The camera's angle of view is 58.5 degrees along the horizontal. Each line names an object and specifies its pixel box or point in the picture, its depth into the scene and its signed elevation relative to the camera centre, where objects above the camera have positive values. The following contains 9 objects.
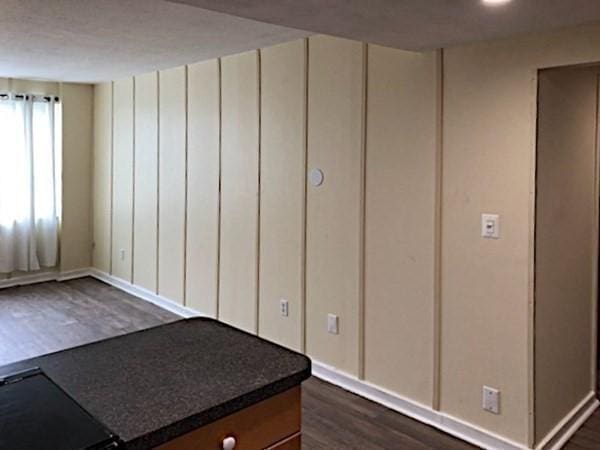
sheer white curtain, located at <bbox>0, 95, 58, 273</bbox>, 5.88 +0.31
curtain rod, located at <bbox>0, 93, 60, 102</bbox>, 5.79 +1.28
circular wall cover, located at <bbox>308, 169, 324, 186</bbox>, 3.58 +0.25
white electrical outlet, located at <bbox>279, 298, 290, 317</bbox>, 3.90 -0.68
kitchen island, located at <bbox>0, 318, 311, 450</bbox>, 1.23 -0.45
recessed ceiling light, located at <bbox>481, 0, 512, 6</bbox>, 1.97 +0.79
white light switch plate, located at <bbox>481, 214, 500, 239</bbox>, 2.70 -0.05
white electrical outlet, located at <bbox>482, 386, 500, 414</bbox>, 2.76 -0.95
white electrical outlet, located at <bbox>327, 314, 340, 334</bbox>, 3.56 -0.73
